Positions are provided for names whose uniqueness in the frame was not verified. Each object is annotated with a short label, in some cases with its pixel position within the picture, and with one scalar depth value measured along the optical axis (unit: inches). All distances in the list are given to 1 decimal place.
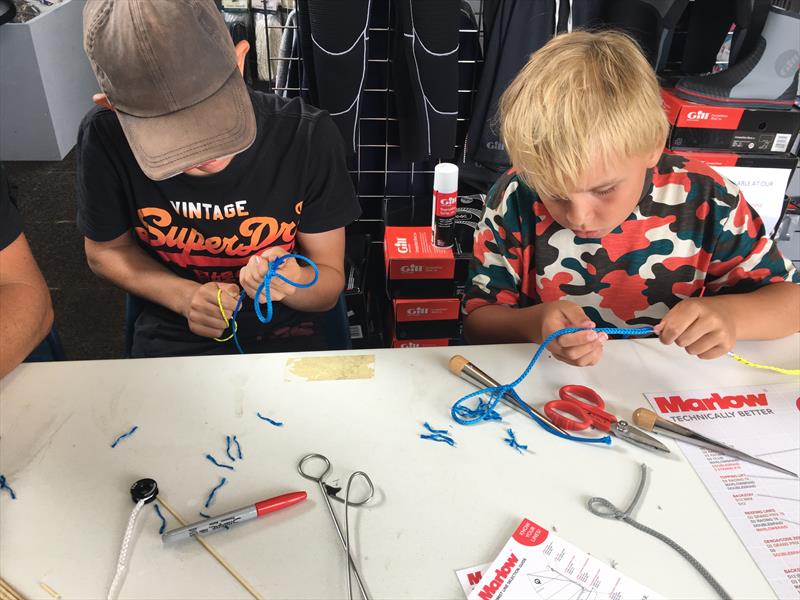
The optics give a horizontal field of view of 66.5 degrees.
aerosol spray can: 64.9
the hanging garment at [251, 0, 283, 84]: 96.9
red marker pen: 28.1
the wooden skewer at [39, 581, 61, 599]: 26.1
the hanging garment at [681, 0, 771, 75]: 70.6
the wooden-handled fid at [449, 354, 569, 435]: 35.3
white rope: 26.2
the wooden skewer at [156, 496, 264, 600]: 26.3
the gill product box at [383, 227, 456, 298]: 68.5
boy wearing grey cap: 37.5
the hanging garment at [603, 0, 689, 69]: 77.3
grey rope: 27.1
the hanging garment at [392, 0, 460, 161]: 69.2
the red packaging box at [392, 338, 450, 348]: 72.2
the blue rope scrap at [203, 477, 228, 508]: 30.0
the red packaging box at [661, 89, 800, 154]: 73.4
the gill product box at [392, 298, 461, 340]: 70.1
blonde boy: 34.7
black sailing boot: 68.9
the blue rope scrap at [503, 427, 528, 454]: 32.7
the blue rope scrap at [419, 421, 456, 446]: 33.1
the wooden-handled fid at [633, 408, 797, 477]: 32.0
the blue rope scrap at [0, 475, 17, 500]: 30.2
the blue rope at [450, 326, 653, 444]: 34.1
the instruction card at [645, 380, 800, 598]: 27.8
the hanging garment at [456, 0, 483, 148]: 77.6
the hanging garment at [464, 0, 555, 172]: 73.8
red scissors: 32.8
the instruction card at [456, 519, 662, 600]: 26.2
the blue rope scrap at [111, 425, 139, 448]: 32.9
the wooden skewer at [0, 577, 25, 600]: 25.8
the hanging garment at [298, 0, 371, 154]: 68.9
